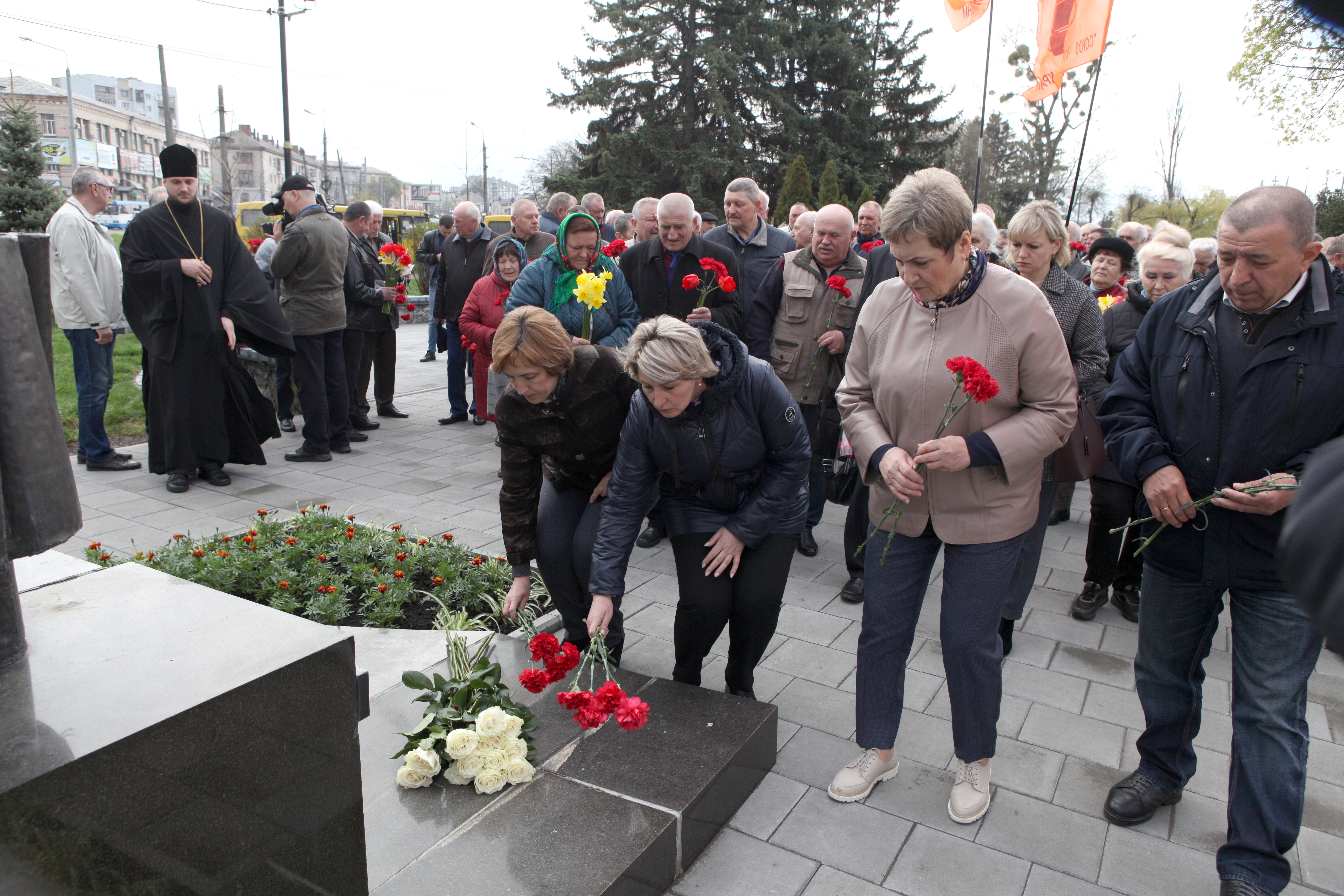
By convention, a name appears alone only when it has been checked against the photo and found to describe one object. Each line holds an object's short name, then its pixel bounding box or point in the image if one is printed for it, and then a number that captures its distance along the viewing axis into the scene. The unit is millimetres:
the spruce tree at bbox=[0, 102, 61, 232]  15422
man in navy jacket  2242
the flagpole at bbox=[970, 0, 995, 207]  16234
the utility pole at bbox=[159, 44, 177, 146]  29000
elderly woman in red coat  6738
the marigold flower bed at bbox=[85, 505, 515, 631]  3982
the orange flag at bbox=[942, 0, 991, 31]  13406
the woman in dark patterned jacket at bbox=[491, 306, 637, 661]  3215
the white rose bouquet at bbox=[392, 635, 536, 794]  2574
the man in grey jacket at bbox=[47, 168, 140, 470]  6152
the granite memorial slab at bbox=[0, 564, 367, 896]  1405
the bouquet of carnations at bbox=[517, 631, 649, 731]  2371
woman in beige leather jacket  2475
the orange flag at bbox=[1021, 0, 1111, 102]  11234
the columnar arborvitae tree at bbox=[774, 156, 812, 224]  21312
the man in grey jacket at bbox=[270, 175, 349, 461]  6852
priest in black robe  5914
